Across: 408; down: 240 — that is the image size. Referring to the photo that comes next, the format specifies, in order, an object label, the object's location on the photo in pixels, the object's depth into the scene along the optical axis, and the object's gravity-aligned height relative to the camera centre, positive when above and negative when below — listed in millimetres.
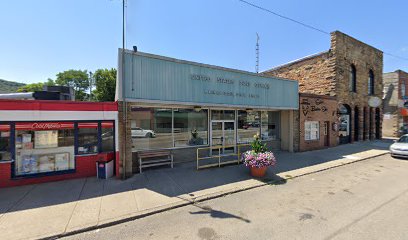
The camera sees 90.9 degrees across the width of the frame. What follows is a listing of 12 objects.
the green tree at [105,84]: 32500 +5726
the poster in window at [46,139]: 7603 -754
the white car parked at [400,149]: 11752 -1725
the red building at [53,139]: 7043 -768
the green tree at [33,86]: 42081 +7198
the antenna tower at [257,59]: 24341 +7381
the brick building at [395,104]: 23609 +1923
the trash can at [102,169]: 7848 -1947
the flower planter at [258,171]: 8125 -2118
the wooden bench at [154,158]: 8894 -1813
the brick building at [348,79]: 16484 +3658
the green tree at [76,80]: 48250 +9709
